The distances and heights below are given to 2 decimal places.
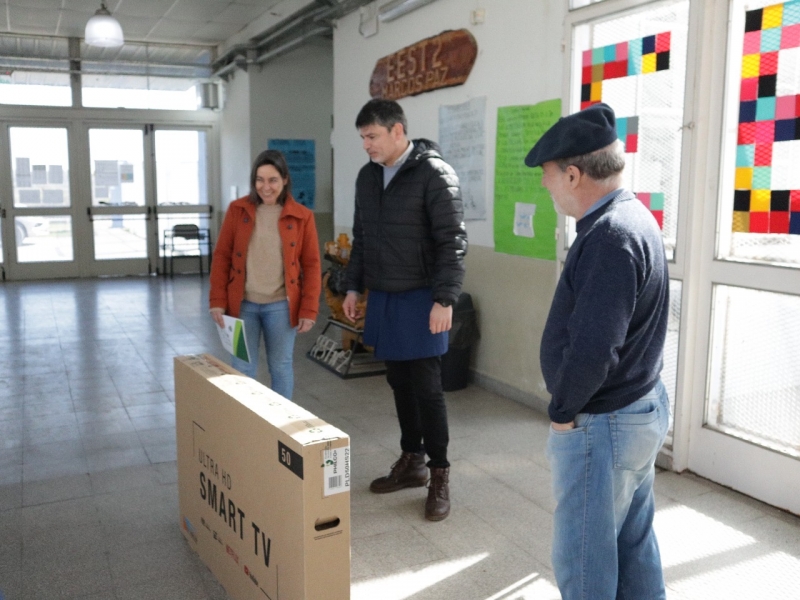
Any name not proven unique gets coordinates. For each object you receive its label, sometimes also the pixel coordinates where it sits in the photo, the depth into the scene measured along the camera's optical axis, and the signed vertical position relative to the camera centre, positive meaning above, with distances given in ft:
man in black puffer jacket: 9.07 -0.73
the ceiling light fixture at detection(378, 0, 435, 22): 17.33 +4.53
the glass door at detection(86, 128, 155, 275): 34.58 -0.29
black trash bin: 15.43 -3.00
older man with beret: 5.07 -1.06
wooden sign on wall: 15.75 +3.07
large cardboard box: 5.92 -2.56
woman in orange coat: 10.40 -0.90
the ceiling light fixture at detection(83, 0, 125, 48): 18.72 +4.13
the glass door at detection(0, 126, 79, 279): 33.19 -0.45
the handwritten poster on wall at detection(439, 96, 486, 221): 15.56 +1.11
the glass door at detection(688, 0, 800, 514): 9.60 -0.95
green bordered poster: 13.69 +0.18
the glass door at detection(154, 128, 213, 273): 35.68 +0.26
